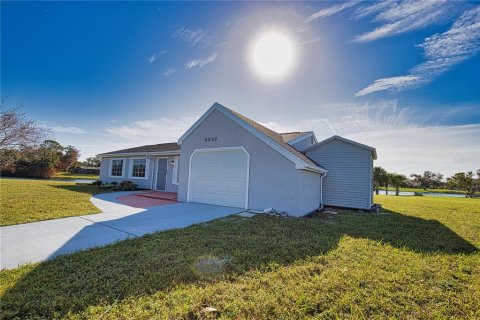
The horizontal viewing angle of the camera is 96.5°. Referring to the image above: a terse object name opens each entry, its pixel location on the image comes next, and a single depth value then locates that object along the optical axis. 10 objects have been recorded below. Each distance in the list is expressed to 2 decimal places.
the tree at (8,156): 14.00
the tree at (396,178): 29.92
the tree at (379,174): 29.01
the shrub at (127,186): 16.19
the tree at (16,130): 13.33
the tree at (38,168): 27.31
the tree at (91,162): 60.16
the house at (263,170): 8.59
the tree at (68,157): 38.45
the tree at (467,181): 31.58
